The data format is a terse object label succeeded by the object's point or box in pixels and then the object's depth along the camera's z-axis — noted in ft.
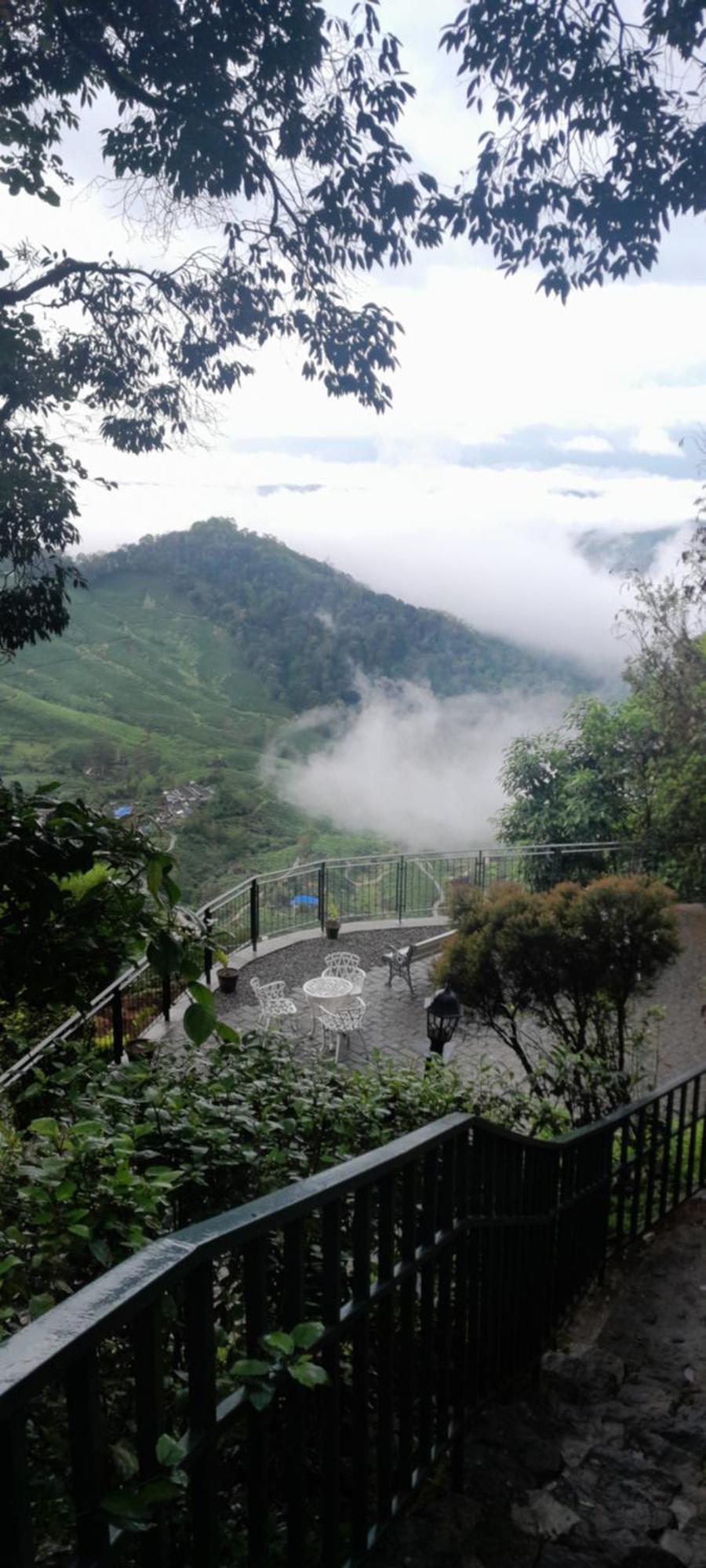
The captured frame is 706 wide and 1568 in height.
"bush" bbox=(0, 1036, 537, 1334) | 5.48
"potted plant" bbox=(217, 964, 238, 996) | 34.04
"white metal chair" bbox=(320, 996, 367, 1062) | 28.55
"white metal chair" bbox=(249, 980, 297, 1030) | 29.73
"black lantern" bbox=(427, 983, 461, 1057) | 23.77
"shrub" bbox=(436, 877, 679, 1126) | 21.39
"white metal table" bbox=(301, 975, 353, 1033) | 30.91
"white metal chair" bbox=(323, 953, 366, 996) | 34.73
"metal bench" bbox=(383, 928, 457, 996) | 34.86
